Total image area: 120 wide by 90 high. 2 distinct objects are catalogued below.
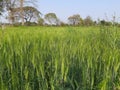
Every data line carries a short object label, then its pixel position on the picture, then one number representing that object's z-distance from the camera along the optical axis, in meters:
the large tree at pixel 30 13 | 46.14
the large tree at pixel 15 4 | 27.44
